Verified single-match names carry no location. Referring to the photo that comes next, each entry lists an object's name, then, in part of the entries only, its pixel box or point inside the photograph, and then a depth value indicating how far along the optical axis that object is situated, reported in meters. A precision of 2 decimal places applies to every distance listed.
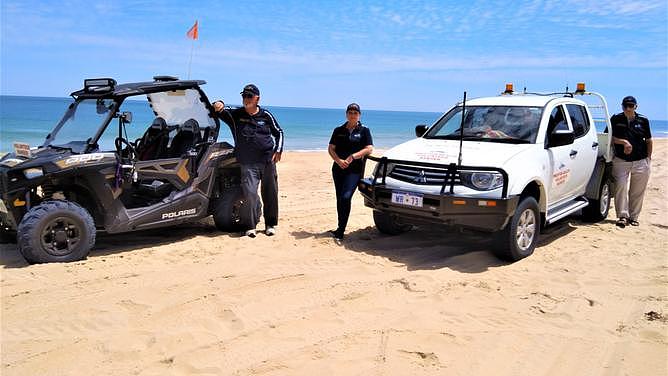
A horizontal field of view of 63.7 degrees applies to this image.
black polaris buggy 5.36
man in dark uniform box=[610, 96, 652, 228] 7.88
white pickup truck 5.55
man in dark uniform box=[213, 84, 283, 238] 6.73
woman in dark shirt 6.68
